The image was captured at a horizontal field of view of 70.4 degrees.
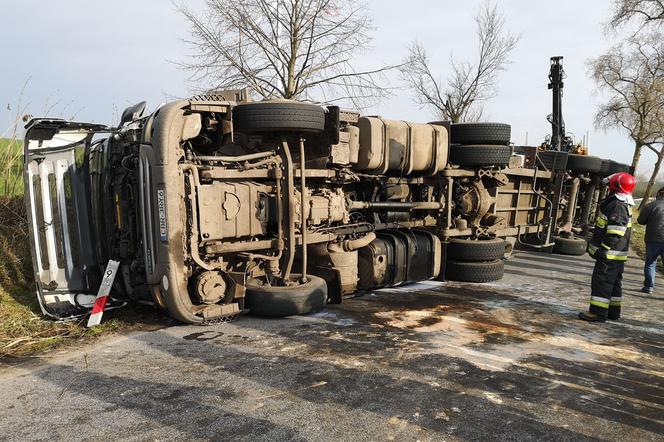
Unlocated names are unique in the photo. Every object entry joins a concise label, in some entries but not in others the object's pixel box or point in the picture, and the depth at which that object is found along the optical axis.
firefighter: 4.92
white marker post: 4.40
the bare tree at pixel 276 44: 10.52
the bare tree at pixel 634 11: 17.69
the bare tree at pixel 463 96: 17.53
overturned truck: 4.24
